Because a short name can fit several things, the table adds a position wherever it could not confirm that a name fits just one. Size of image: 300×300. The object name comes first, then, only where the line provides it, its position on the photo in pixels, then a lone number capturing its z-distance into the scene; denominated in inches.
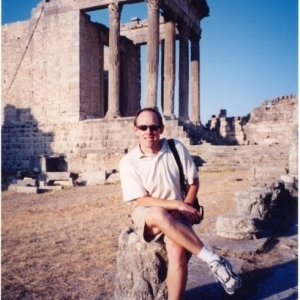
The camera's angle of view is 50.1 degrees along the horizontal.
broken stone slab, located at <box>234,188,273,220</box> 199.8
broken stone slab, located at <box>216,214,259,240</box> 166.9
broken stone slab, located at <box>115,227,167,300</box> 100.8
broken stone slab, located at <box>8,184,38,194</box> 451.9
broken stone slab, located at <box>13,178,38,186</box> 491.4
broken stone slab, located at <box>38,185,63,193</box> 470.7
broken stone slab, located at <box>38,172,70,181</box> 541.0
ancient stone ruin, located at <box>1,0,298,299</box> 594.9
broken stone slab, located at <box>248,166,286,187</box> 399.2
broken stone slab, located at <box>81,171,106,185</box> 516.4
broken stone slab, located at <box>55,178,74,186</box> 512.4
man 97.1
